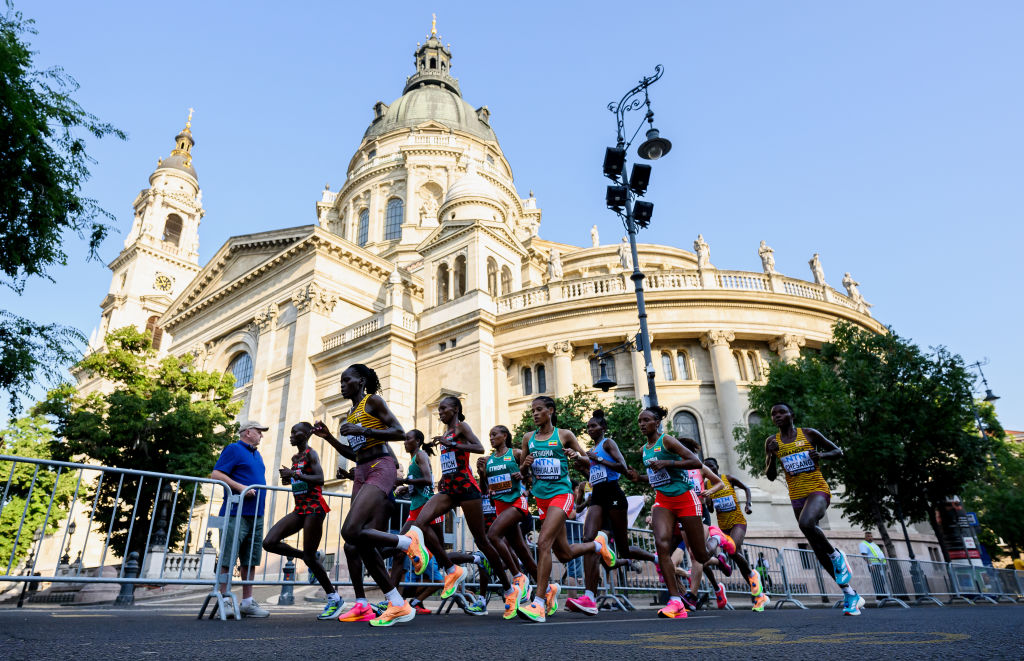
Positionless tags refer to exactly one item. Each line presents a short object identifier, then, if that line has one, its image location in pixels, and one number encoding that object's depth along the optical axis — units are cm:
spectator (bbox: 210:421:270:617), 661
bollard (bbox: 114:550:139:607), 1141
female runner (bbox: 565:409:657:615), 637
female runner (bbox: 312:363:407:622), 478
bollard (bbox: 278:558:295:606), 1035
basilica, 2250
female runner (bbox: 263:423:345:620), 598
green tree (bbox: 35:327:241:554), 2138
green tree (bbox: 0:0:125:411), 963
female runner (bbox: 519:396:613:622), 534
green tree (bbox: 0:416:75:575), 2698
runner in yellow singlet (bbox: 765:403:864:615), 652
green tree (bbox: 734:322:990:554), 1670
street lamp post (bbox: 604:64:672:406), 1277
